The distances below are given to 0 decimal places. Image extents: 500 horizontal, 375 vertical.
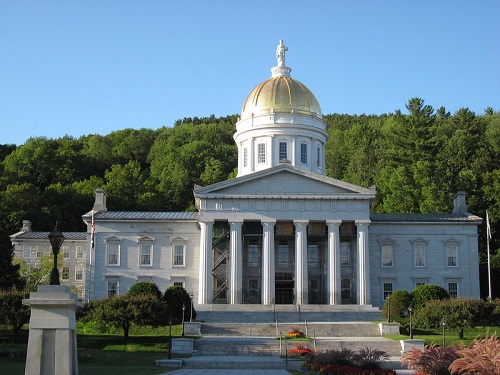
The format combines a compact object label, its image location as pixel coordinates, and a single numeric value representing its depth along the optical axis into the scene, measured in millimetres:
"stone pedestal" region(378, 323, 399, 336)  45781
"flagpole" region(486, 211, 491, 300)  58844
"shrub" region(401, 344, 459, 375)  23266
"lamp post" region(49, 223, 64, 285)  20828
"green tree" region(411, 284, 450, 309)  50094
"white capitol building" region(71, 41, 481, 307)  58688
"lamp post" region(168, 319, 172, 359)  35906
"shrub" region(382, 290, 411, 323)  49828
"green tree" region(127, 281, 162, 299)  48156
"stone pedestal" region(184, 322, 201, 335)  45625
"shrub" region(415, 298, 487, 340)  43281
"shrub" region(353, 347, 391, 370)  28969
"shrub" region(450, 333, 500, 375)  19531
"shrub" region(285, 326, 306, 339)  43922
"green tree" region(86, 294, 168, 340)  42406
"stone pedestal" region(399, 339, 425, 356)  37156
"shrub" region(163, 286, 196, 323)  48188
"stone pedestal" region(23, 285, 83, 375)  19688
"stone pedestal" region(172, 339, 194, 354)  38875
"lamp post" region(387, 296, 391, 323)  48712
